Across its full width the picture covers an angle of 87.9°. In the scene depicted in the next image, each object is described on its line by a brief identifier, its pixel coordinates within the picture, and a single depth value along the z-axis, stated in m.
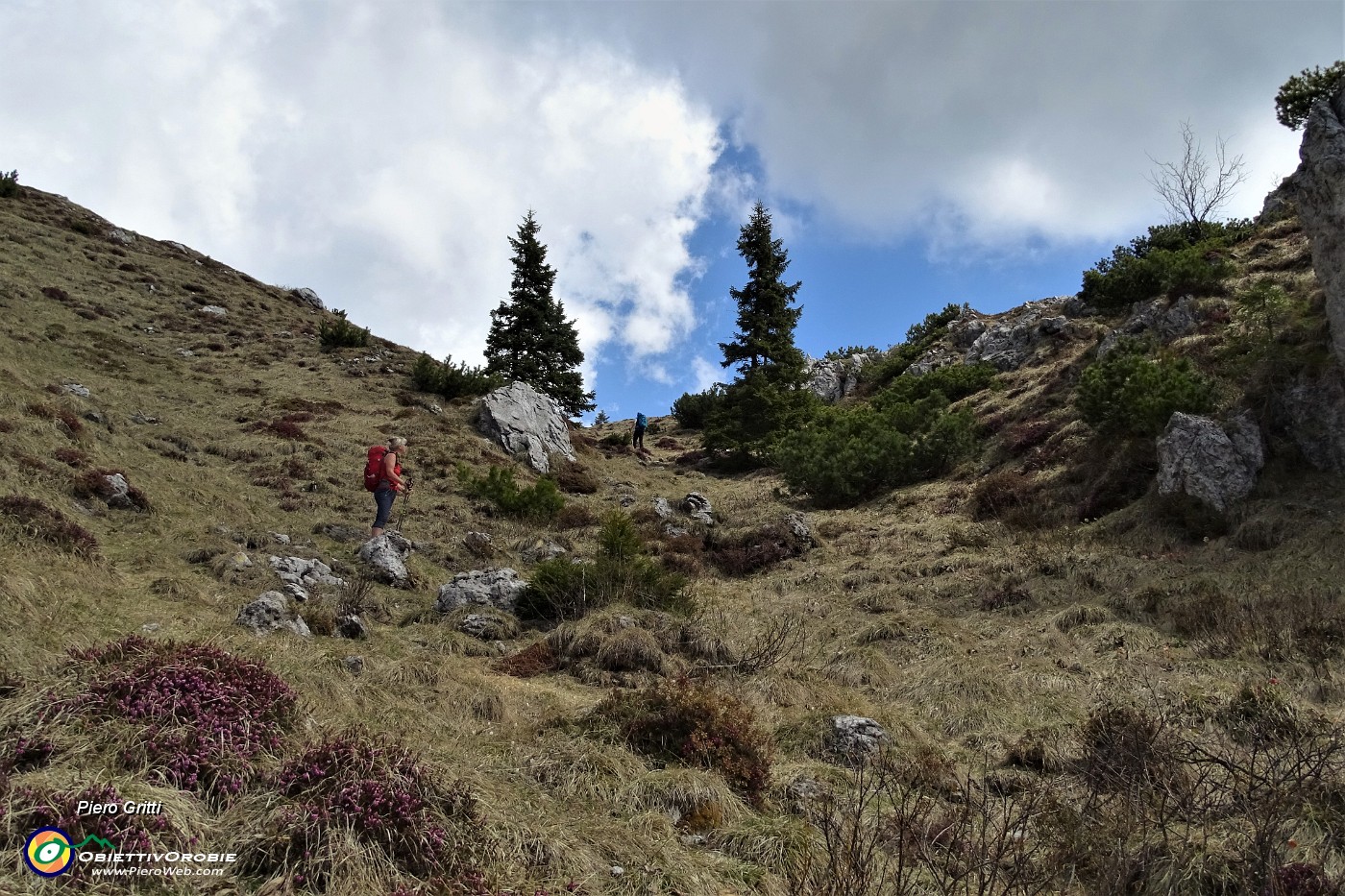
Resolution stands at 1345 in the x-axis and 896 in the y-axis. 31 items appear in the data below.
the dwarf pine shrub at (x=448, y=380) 24.83
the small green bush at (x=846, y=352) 39.69
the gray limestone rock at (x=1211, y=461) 10.60
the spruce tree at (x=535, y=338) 29.34
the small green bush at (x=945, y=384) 24.36
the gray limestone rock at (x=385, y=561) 10.35
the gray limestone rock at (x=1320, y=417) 10.14
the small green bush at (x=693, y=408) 37.75
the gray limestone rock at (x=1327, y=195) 10.47
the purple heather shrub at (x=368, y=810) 3.03
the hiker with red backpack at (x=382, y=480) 11.65
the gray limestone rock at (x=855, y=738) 5.51
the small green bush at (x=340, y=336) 29.06
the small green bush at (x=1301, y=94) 25.36
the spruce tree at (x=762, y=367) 25.91
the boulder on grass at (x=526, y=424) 21.84
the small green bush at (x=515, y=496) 15.69
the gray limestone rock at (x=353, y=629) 7.80
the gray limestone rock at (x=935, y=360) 30.03
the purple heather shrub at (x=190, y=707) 3.37
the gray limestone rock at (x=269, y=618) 6.91
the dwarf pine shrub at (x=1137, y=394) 12.37
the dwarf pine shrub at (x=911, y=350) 32.84
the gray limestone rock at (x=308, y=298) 39.53
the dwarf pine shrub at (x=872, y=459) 18.05
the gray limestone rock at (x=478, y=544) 12.93
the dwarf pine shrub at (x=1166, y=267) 20.42
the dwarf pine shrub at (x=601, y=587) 9.27
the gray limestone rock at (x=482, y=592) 9.48
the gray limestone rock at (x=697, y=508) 16.86
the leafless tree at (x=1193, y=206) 27.82
